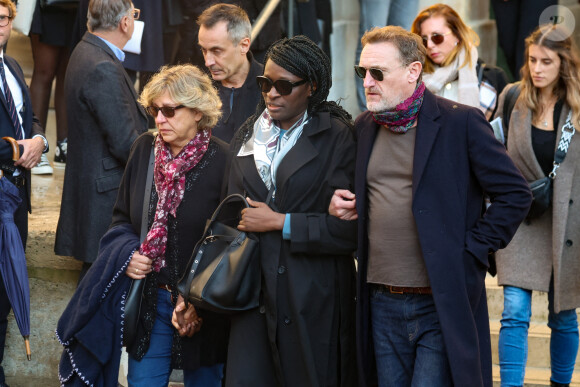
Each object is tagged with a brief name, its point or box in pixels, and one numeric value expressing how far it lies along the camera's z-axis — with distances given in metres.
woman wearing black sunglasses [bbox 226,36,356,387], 7.79
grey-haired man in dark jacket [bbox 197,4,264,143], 10.51
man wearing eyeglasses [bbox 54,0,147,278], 10.20
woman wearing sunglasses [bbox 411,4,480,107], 11.05
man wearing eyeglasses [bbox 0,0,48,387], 10.39
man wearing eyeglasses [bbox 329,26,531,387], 7.39
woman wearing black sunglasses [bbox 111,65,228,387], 8.29
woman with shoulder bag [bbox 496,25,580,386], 9.90
